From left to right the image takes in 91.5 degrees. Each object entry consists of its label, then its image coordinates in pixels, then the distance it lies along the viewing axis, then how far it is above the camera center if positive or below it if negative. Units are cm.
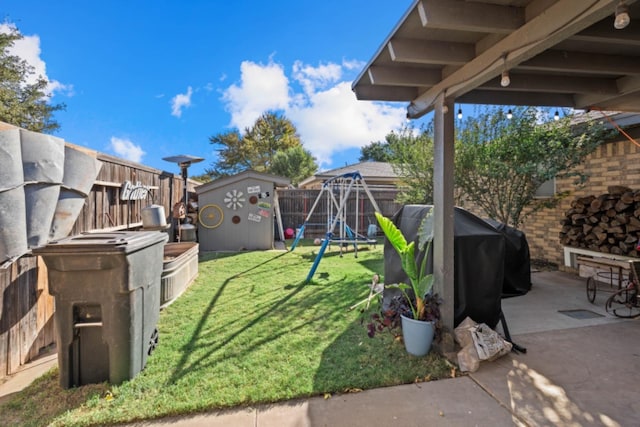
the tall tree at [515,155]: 559 +110
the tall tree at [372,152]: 3303 +695
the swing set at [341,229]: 595 -38
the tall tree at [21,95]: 1391 +581
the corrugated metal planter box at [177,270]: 444 -89
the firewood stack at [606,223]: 503 -17
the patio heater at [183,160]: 765 +135
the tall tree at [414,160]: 782 +141
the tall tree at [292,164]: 2688 +434
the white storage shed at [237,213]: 962 +4
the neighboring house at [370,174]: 1541 +196
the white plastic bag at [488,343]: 288 -123
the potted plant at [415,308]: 304 -97
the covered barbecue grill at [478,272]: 338 -65
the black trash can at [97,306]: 248 -75
